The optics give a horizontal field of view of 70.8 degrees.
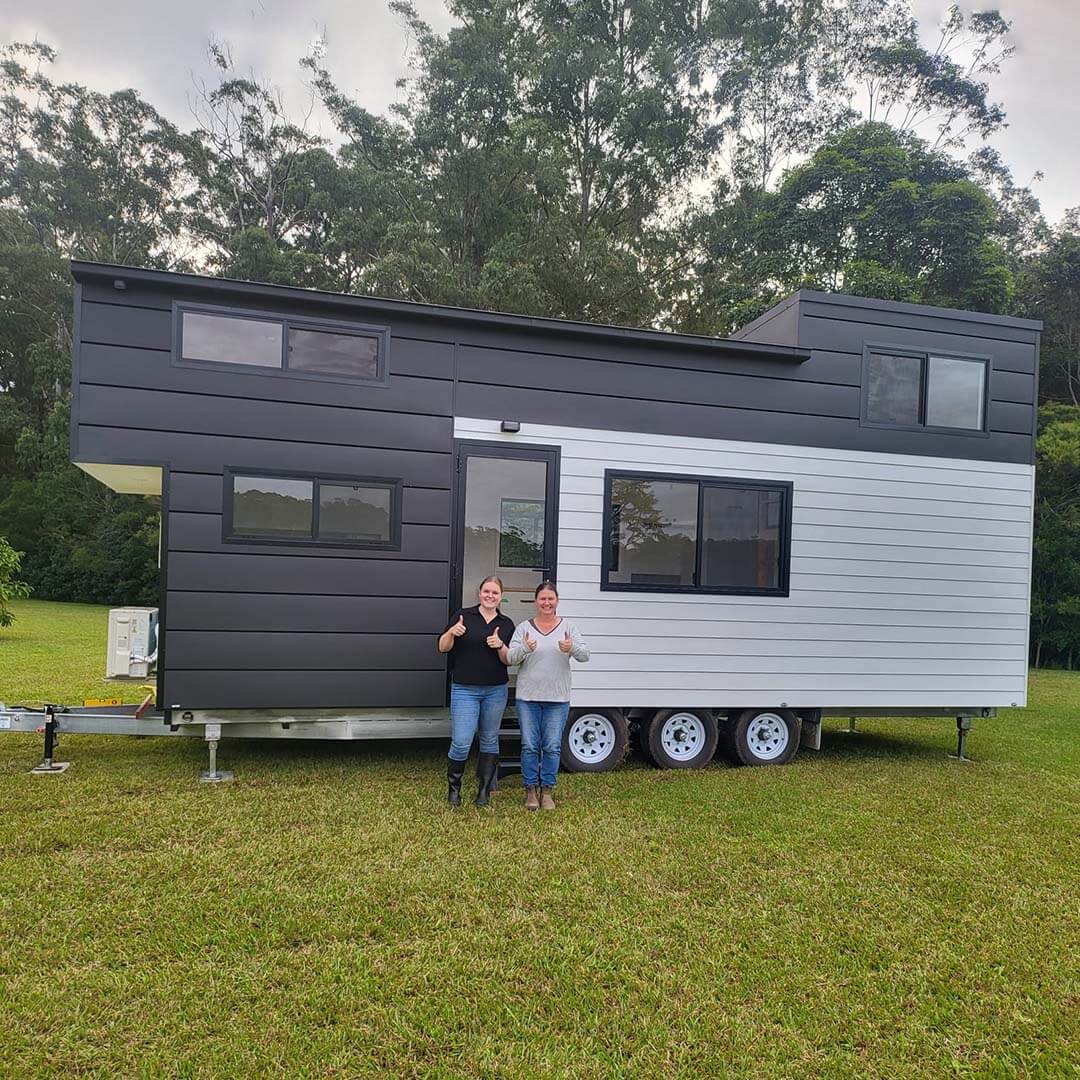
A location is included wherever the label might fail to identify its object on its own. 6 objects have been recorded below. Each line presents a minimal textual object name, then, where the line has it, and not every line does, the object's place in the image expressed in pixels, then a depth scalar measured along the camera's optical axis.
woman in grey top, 4.56
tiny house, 4.87
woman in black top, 4.58
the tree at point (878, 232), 15.05
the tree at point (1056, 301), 17.66
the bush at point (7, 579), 11.37
